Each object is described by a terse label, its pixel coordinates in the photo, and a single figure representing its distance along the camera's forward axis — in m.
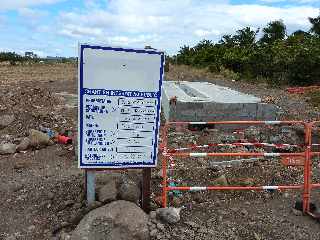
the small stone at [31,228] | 2.90
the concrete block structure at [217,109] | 5.92
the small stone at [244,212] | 3.09
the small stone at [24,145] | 4.89
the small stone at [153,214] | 2.88
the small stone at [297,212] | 3.12
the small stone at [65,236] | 2.67
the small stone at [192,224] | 2.87
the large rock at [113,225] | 2.60
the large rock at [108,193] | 2.87
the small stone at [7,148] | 4.78
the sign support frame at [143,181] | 2.84
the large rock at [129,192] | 2.93
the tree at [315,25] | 21.50
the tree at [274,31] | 21.82
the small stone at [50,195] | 3.22
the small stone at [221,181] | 3.49
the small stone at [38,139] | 4.99
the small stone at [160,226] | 2.78
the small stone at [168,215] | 2.85
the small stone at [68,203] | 3.06
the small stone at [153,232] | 2.70
